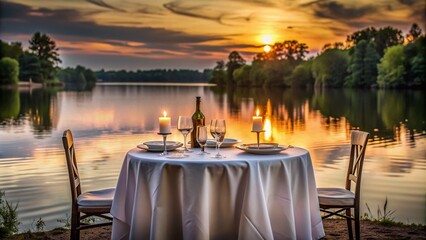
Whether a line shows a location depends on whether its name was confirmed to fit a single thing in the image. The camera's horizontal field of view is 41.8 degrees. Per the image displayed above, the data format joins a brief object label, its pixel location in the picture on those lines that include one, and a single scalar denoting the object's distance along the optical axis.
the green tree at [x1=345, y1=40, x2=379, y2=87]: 71.19
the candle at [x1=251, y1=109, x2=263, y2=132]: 3.97
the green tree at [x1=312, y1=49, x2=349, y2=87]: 76.88
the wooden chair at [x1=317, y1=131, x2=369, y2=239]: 4.14
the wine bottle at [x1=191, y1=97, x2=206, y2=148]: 4.13
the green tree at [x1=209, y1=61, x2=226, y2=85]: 106.31
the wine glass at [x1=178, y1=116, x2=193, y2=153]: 3.88
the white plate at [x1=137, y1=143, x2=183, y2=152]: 3.99
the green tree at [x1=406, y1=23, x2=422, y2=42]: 86.62
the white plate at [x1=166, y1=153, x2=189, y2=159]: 3.72
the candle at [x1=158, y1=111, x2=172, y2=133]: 3.84
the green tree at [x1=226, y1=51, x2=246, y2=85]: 104.31
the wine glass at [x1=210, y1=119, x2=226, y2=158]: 3.82
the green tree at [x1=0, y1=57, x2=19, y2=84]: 74.56
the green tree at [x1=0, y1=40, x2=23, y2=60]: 81.75
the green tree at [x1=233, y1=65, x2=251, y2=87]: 98.38
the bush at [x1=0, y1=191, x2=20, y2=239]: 4.91
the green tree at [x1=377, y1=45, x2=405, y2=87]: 65.19
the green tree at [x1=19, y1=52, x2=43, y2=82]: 88.31
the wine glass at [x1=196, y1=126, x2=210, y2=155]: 3.78
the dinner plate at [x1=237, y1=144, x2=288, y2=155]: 3.84
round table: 3.57
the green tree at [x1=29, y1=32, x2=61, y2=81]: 98.81
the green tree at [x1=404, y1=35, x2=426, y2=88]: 61.06
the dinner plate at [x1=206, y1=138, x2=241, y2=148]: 4.25
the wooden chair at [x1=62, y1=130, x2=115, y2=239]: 4.00
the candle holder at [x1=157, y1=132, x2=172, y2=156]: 3.85
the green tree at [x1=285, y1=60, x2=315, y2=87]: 84.31
